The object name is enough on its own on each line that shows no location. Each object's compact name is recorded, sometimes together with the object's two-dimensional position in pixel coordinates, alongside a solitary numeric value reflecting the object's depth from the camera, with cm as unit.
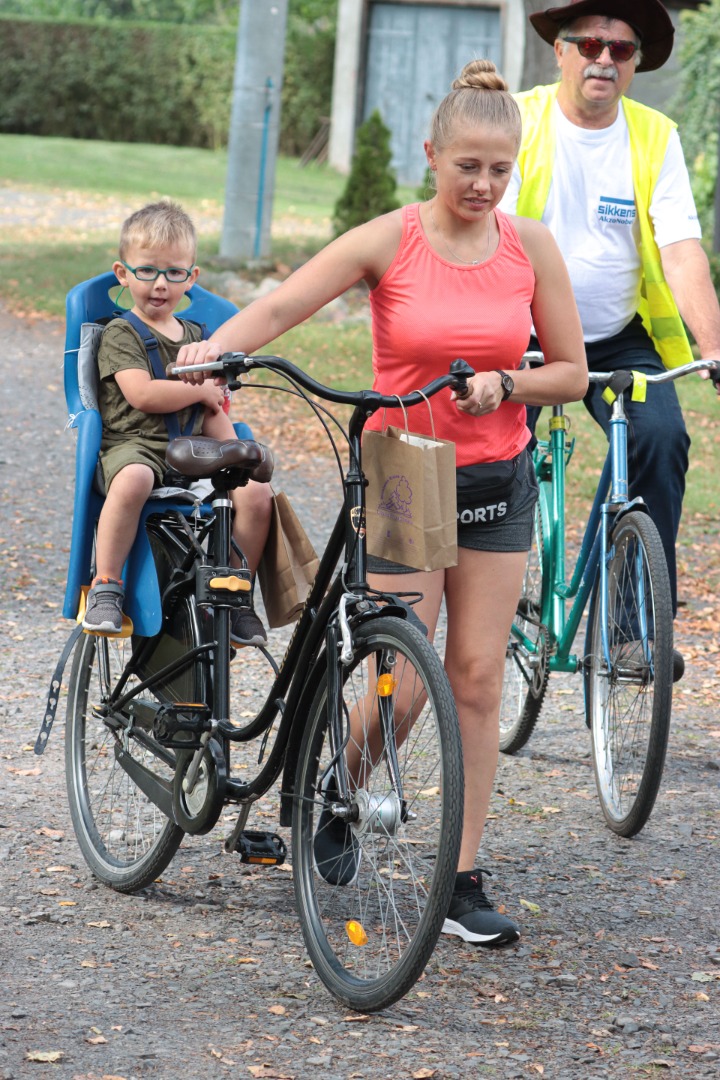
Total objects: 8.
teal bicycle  848
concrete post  3195
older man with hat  918
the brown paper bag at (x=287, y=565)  765
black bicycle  631
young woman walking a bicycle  675
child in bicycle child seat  745
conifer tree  3334
